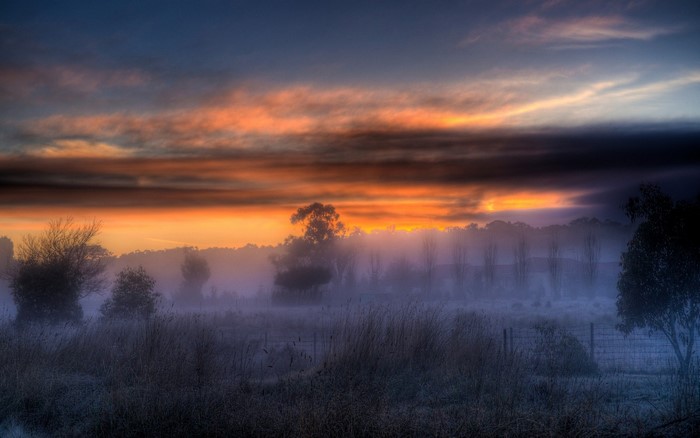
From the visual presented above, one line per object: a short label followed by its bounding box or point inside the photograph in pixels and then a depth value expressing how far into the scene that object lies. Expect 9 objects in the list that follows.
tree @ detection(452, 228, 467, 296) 88.12
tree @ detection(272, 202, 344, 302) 70.38
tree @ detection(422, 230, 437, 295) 84.88
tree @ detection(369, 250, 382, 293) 88.56
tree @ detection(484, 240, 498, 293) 86.12
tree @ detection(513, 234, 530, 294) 83.88
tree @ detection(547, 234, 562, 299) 76.62
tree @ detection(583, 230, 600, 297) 74.56
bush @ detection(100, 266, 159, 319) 30.38
